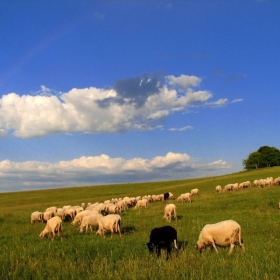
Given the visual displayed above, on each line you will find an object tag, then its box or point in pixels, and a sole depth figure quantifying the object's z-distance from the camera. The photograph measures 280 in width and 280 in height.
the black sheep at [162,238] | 12.02
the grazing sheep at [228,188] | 48.14
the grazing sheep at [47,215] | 27.47
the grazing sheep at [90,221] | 19.80
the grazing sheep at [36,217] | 28.12
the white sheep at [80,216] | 22.88
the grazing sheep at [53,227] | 17.56
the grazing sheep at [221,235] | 11.77
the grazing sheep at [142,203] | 36.22
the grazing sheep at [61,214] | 28.96
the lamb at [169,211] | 23.23
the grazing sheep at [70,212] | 29.21
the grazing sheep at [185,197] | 38.31
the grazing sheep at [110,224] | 16.99
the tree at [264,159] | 105.81
